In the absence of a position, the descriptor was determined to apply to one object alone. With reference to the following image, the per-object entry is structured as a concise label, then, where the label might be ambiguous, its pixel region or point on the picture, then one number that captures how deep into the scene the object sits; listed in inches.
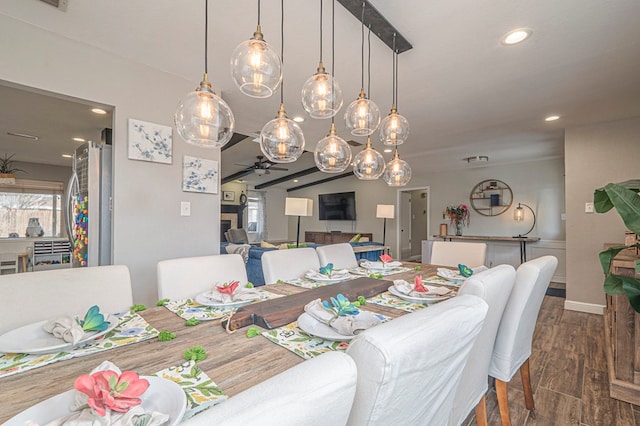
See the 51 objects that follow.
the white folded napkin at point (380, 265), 91.5
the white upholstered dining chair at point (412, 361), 20.1
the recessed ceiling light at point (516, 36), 76.8
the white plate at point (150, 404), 21.9
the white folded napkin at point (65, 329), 35.8
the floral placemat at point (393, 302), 52.6
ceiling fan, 279.0
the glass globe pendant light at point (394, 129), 85.2
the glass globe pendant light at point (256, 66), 55.2
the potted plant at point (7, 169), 185.9
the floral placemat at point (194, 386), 24.8
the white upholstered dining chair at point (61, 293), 44.0
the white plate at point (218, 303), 51.8
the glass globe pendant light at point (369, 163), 95.3
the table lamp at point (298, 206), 189.5
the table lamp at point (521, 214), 231.0
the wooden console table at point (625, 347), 73.5
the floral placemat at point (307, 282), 70.0
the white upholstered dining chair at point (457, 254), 103.0
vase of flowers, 266.1
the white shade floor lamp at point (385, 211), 271.2
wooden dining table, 27.1
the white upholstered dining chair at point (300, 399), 13.9
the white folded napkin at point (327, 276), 75.2
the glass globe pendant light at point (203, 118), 57.6
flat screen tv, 353.4
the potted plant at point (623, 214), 60.0
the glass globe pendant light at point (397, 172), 103.0
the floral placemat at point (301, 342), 35.4
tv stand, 342.3
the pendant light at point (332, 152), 85.1
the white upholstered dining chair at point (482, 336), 39.1
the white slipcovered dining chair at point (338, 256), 94.0
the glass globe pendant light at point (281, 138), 72.4
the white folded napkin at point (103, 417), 20.2
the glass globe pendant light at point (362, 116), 76.1
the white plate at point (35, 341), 34.0
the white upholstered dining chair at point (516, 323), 54.1
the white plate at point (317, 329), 37.6
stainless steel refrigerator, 92.0
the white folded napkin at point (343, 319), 39.2
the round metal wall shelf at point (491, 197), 245.9
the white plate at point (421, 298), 55.5
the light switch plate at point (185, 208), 104.4
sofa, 147.6
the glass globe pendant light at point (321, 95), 66.3
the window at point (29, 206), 218.8
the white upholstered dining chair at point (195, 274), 61.5
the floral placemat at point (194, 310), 47.6
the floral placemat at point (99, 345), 31.7
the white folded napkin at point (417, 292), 58.4
